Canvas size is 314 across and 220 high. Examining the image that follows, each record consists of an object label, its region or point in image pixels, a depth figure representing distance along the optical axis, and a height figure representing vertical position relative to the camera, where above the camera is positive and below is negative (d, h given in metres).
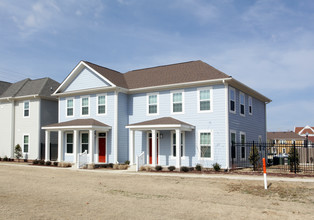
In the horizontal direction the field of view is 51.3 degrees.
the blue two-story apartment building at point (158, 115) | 20.78 +1.65
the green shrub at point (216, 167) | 19.61 -1.77
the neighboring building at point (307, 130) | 96.88 +2.12
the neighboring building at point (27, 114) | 29.16 +2.20
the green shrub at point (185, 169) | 19.80 -1.90
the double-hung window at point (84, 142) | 25.41 -0.32
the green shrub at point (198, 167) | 20.09 -1.81
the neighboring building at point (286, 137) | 75.73 +0.05
